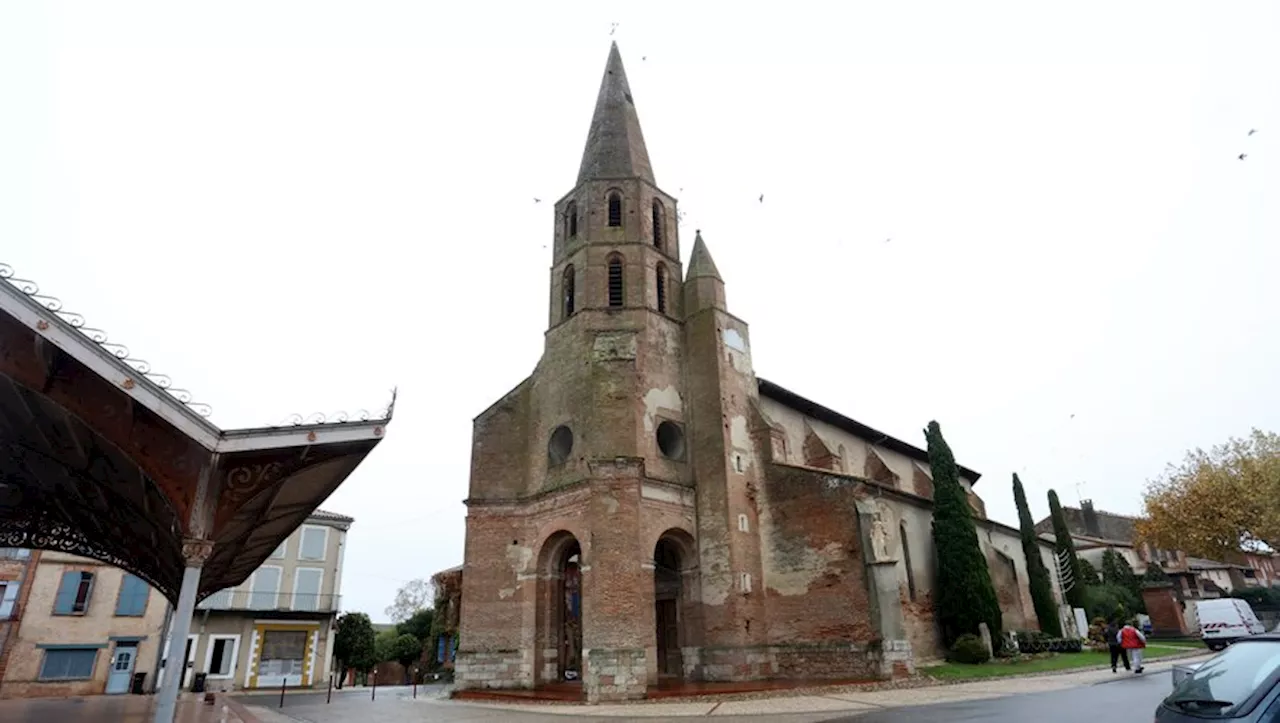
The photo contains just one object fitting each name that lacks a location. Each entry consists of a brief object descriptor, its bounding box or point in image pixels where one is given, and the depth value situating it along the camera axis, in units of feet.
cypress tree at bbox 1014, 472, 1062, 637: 97.04
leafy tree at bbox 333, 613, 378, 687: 133.08
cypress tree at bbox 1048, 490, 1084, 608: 114.62
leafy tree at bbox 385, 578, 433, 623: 222.01
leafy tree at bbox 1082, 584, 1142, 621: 118.42
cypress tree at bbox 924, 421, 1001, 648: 73.05
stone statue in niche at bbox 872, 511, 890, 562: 64.34
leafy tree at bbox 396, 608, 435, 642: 156.04
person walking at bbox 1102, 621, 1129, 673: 60.98
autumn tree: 105.09
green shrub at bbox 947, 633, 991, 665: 69.31
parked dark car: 14.60
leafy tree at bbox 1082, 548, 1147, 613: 147.83
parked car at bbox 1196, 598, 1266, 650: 84.43
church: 63.82
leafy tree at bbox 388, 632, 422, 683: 148.25
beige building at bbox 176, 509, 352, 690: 104.42
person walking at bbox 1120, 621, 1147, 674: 58.44
